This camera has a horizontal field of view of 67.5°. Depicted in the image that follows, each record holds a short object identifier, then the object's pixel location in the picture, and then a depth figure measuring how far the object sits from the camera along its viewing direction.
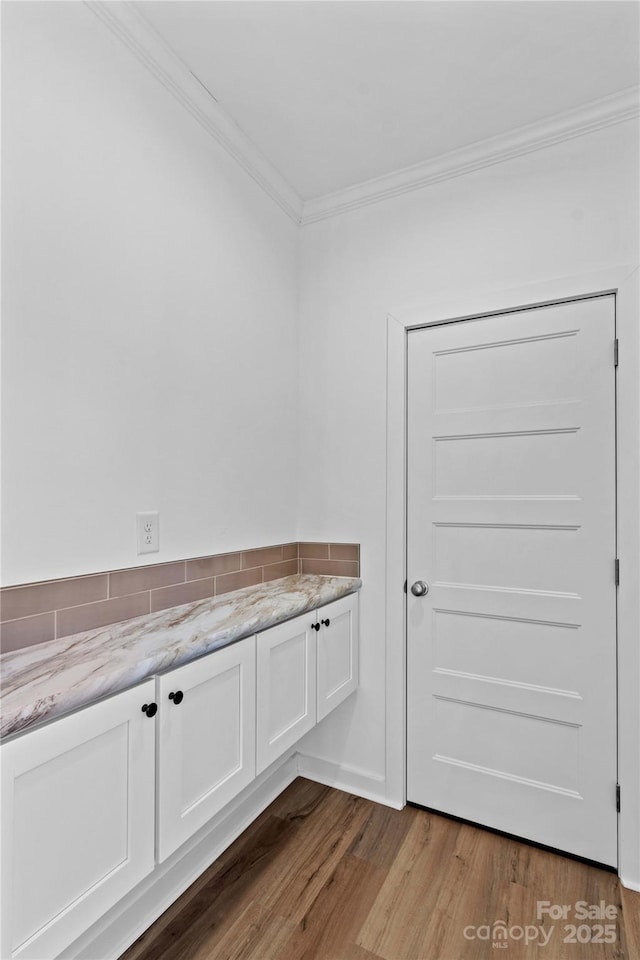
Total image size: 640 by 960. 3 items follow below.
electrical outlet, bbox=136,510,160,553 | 1.49
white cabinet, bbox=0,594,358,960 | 0.86
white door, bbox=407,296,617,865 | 1.71
